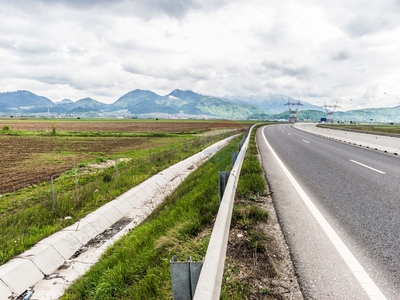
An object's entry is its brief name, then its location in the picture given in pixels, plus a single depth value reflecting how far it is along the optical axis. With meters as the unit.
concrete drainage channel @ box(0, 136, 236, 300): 5.14
